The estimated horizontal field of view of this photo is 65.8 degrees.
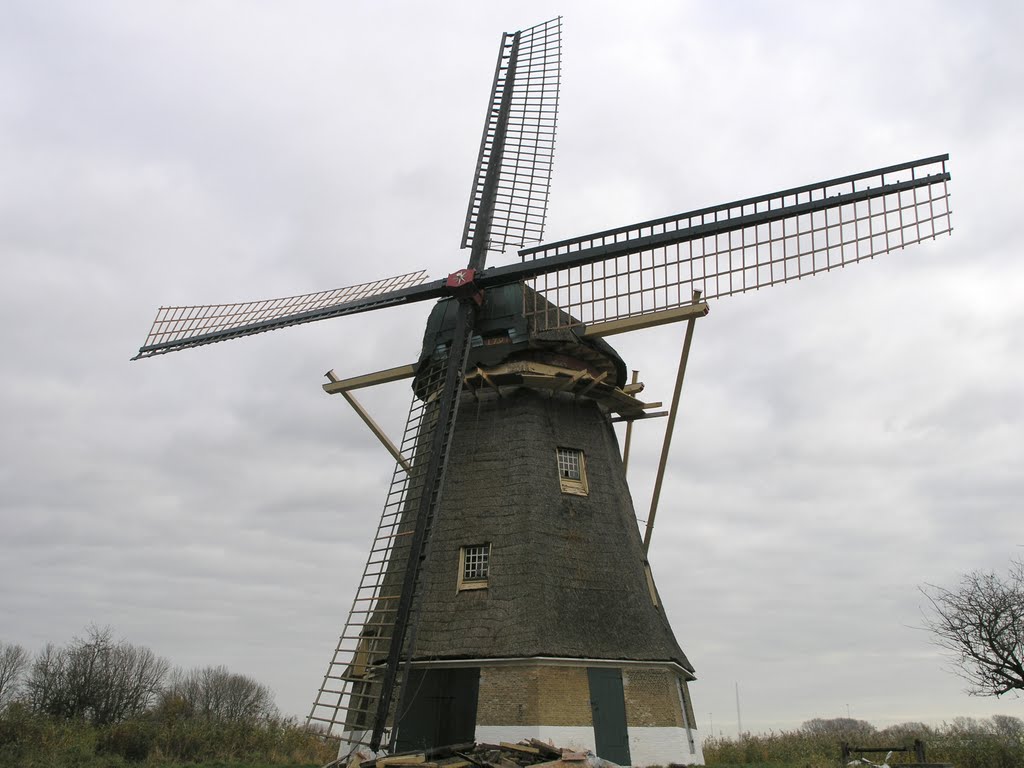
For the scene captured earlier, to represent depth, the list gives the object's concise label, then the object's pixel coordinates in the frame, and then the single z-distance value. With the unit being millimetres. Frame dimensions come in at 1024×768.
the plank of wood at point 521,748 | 11031
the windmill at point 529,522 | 12789
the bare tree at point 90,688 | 23203
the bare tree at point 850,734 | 19391
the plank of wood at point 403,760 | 10002
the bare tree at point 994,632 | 16203
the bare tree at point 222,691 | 42875
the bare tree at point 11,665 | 34719
